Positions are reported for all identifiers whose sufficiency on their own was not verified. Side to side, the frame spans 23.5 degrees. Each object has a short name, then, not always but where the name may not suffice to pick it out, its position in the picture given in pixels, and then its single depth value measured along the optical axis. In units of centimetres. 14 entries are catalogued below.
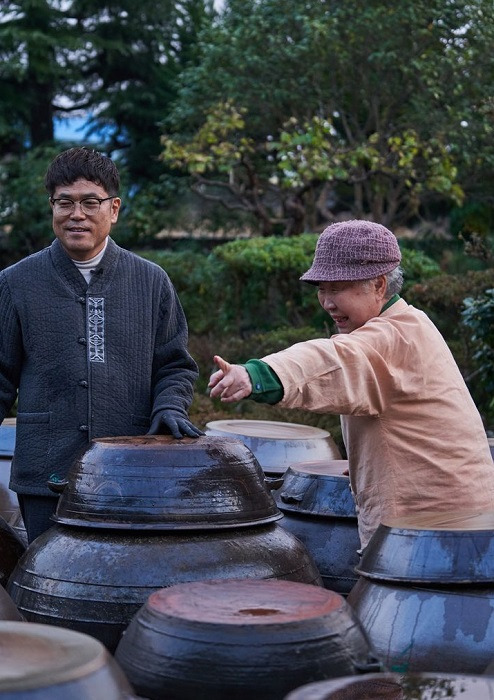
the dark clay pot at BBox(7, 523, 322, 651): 351
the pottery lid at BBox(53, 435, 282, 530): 359
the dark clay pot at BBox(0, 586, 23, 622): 324
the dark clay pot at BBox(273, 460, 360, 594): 460
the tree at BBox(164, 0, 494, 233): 1488
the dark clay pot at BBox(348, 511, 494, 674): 312
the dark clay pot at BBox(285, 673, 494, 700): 248
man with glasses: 428
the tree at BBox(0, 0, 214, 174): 2009
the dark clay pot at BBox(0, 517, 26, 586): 430
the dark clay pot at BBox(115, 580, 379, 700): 270
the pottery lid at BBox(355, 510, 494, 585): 321
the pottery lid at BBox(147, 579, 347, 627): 277
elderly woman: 366
